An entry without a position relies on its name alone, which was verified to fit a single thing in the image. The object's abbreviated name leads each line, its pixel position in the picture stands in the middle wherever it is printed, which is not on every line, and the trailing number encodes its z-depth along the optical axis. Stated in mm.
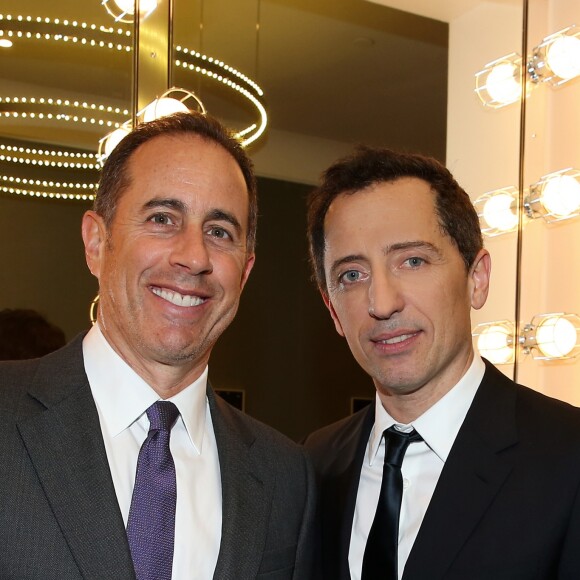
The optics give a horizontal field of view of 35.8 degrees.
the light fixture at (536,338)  2809
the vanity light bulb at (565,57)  2830
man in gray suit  1498
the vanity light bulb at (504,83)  3078
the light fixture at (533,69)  2848
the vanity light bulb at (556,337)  2805
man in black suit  1647
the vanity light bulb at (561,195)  2814
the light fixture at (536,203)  2828
